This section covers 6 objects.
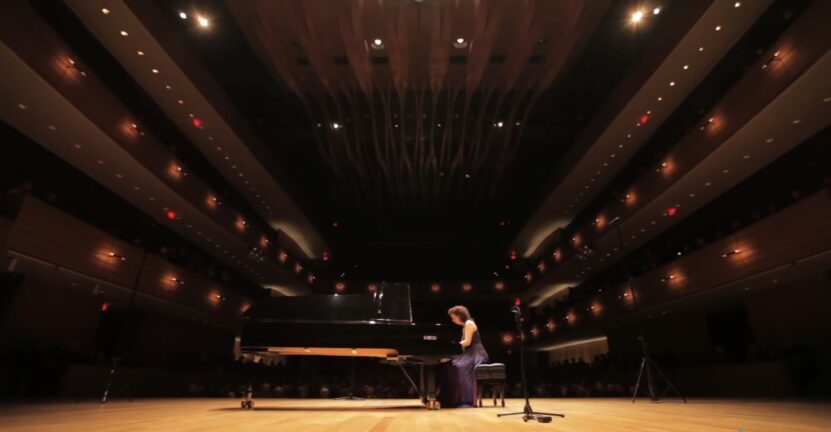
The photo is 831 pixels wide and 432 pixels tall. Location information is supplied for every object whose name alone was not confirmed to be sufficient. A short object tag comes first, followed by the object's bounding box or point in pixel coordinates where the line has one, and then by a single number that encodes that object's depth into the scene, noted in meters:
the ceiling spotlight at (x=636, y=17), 7.55
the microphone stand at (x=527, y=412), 3.04
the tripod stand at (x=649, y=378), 5.94
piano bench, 4.69
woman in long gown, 4.55
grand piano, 4.12
